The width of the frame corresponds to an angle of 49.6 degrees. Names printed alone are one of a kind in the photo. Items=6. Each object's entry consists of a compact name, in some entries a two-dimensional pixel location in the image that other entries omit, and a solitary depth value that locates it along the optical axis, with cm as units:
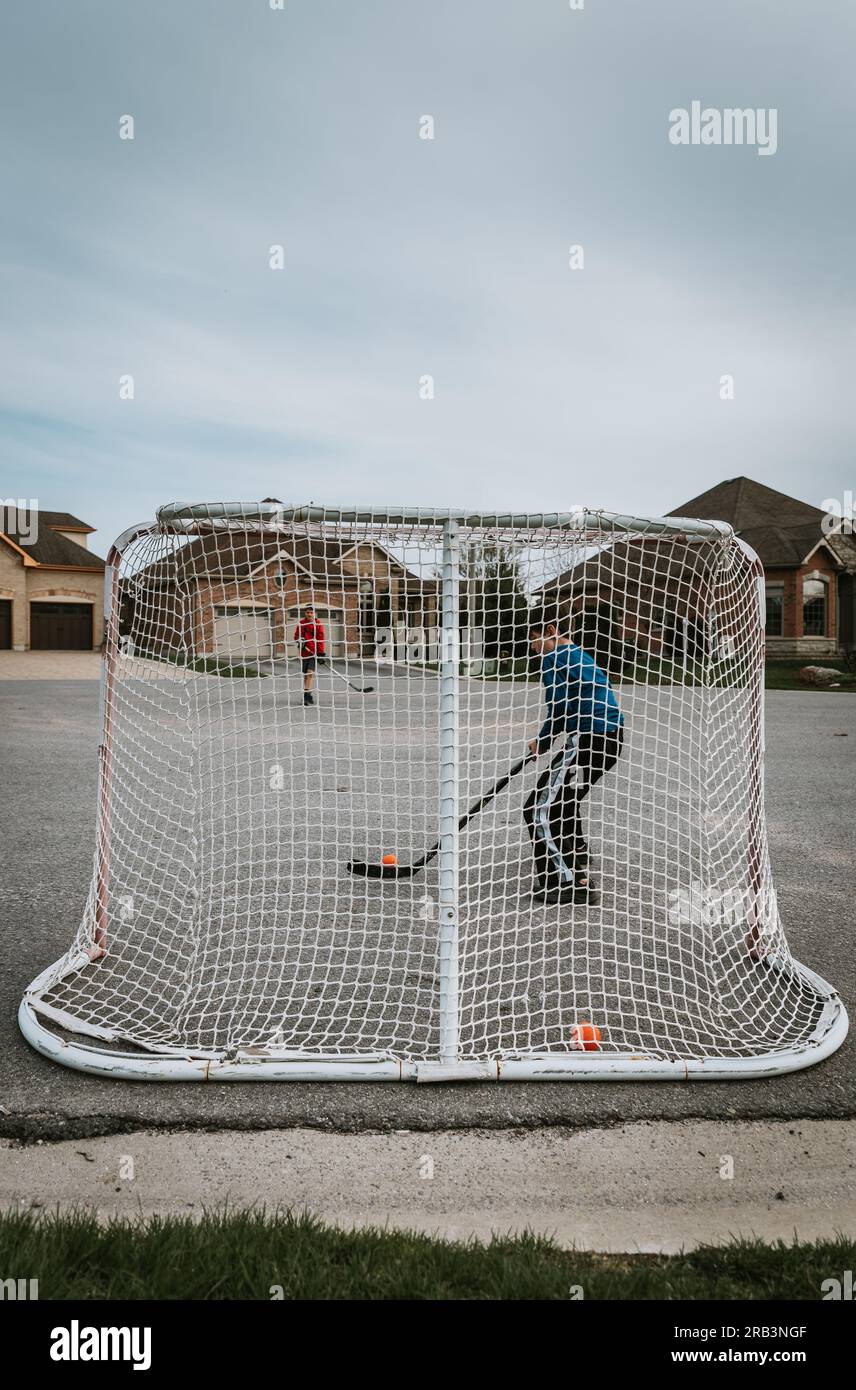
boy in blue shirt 523
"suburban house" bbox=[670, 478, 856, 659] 3631
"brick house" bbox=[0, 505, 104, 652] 4559
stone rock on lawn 2620
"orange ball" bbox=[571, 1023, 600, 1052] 350
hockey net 353
